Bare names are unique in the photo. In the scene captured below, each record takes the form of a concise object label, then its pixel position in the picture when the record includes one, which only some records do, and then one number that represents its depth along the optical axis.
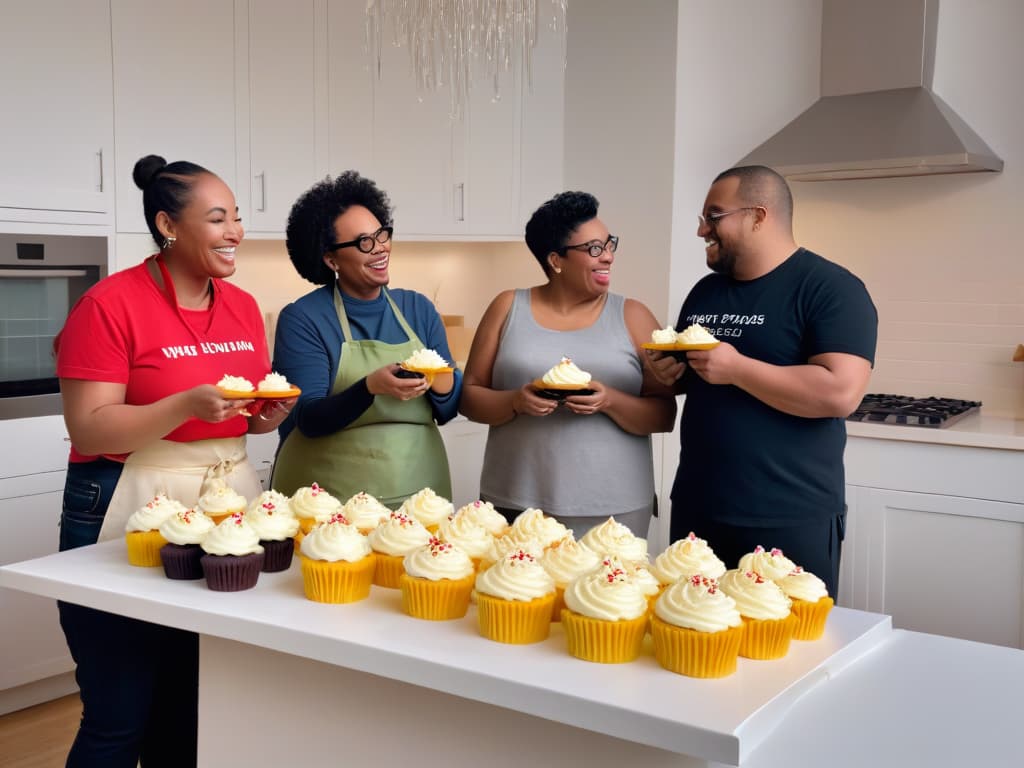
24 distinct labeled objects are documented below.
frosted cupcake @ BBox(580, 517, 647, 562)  1.74
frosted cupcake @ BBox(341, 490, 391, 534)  1.94
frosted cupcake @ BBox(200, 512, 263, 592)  1.74
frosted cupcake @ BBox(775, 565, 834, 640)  1.54
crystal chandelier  2.11
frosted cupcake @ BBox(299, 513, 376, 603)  1.68
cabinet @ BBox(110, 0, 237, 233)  3.48
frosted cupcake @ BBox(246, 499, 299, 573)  1.84
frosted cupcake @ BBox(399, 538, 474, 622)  1.61
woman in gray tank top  2.43
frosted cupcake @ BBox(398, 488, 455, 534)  1.95
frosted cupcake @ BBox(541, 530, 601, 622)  1.62
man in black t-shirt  2.15
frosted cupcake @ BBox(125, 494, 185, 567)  1.87
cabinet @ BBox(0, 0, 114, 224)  3.18
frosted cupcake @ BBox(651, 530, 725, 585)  1.64
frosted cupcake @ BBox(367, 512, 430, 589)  1.77
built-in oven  3.23
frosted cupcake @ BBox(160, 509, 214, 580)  1.80
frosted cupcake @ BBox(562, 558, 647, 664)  1.44
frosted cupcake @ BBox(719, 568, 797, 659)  1.46
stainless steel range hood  3.71
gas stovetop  3.55
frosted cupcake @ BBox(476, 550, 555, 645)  1.52
